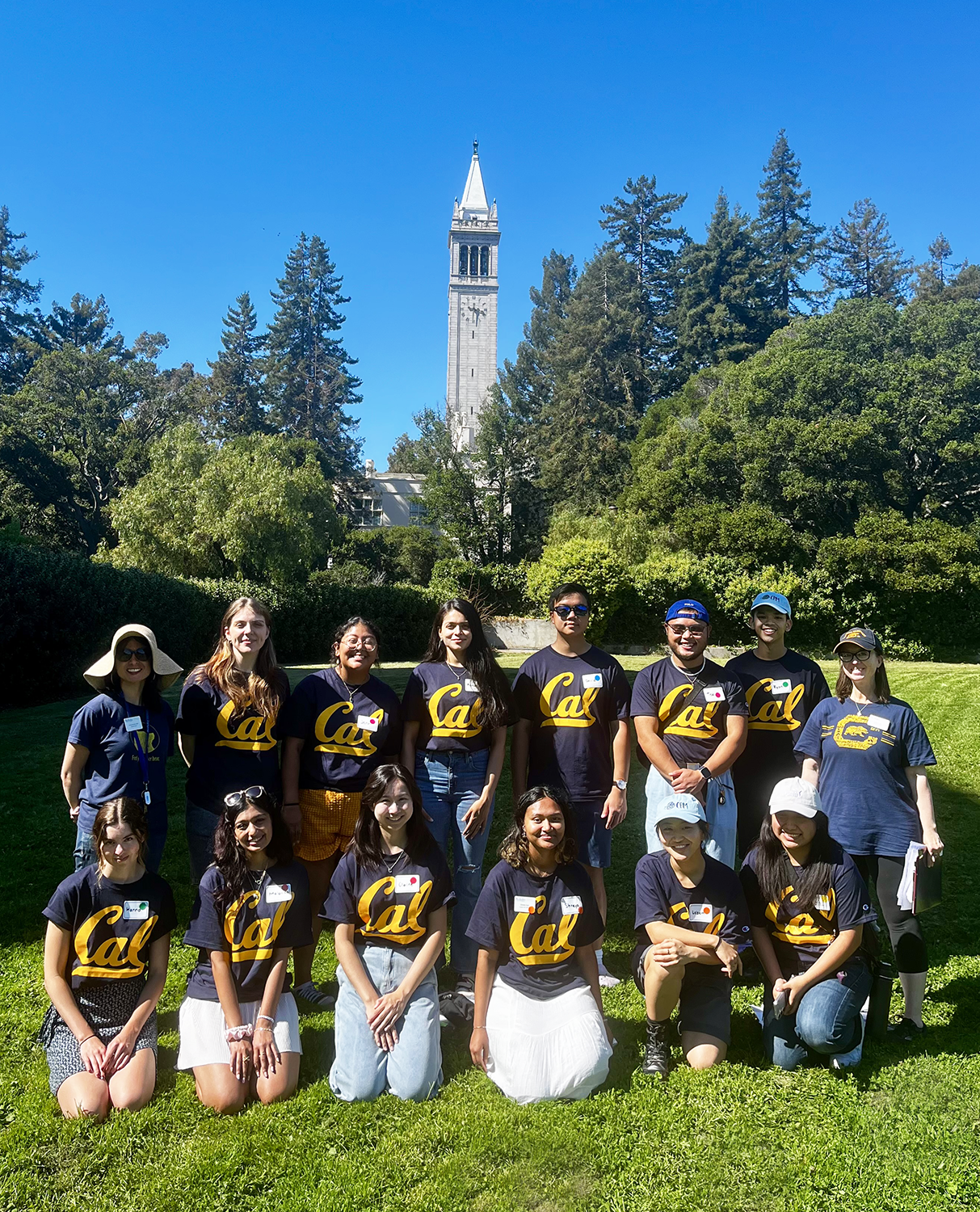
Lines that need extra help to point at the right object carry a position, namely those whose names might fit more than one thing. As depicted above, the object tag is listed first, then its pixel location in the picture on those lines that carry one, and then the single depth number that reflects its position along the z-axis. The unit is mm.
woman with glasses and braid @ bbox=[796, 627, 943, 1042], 3717
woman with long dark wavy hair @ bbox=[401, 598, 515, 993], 3938
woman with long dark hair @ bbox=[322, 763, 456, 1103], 3271
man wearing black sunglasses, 4105
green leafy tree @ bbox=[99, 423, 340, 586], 24656
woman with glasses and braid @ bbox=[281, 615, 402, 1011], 3871
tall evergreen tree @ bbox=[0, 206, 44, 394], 50875
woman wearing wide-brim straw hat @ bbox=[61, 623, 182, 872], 3721
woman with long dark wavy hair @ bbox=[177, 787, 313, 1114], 3158
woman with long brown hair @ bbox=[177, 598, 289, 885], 3818
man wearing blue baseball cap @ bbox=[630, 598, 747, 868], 4000
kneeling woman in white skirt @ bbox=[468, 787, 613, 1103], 3324
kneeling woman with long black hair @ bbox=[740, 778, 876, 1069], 3330
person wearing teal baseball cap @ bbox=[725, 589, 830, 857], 4465
